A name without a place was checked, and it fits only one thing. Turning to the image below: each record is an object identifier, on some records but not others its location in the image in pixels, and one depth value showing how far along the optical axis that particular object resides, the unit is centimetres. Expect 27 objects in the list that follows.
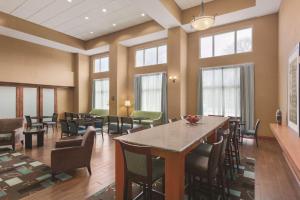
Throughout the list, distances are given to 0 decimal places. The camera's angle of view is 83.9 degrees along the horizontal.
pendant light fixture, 359
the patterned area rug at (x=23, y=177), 258
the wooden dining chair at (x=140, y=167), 171
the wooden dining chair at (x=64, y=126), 558
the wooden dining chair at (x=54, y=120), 737
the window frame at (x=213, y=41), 623
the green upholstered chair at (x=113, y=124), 701
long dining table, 168
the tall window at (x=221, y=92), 627
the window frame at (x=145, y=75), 815
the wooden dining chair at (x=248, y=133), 484
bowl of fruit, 332
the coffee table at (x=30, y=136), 485
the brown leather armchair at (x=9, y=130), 455
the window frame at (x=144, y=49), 826
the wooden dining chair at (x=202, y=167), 182
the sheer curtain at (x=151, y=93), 782
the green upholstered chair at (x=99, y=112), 933
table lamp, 878
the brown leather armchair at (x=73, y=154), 295
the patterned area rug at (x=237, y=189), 239
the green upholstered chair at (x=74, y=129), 531
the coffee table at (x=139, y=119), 704
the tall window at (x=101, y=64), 1012
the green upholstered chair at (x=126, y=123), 655
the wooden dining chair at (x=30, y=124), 670
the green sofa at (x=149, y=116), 727
